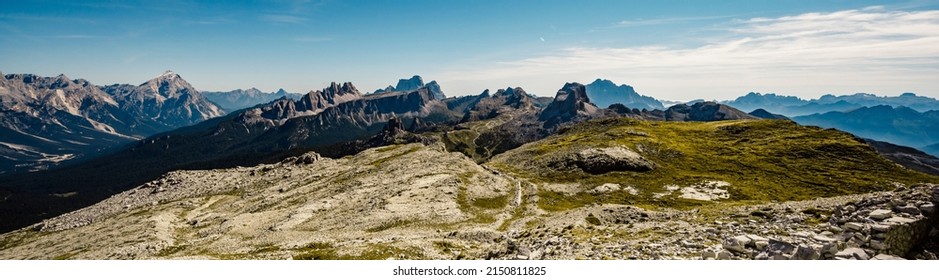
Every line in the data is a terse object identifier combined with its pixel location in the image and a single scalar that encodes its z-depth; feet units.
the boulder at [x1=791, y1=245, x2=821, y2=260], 66.28
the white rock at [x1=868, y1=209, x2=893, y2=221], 80.27
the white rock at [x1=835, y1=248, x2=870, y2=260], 64.70
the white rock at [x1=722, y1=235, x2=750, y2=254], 77.61
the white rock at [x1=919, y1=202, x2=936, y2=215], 73.93
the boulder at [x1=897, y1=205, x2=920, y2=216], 76.92
